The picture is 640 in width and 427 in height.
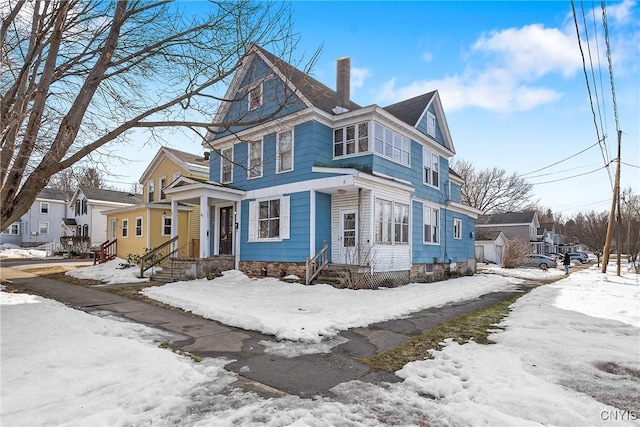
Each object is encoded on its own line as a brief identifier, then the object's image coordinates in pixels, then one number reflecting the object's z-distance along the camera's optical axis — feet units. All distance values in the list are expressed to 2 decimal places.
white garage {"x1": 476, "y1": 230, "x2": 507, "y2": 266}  113.50
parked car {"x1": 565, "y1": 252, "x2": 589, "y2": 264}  159.84
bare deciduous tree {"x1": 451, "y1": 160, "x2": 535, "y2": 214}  145.79
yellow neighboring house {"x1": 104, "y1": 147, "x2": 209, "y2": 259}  67.10
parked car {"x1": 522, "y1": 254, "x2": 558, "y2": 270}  106.52
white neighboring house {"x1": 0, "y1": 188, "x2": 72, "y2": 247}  137.49
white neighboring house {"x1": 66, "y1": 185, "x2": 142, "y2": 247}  107.14
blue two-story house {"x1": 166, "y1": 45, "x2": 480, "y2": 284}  43.32
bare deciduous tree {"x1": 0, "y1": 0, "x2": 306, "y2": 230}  19.56
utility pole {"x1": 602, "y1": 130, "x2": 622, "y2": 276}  66.95
